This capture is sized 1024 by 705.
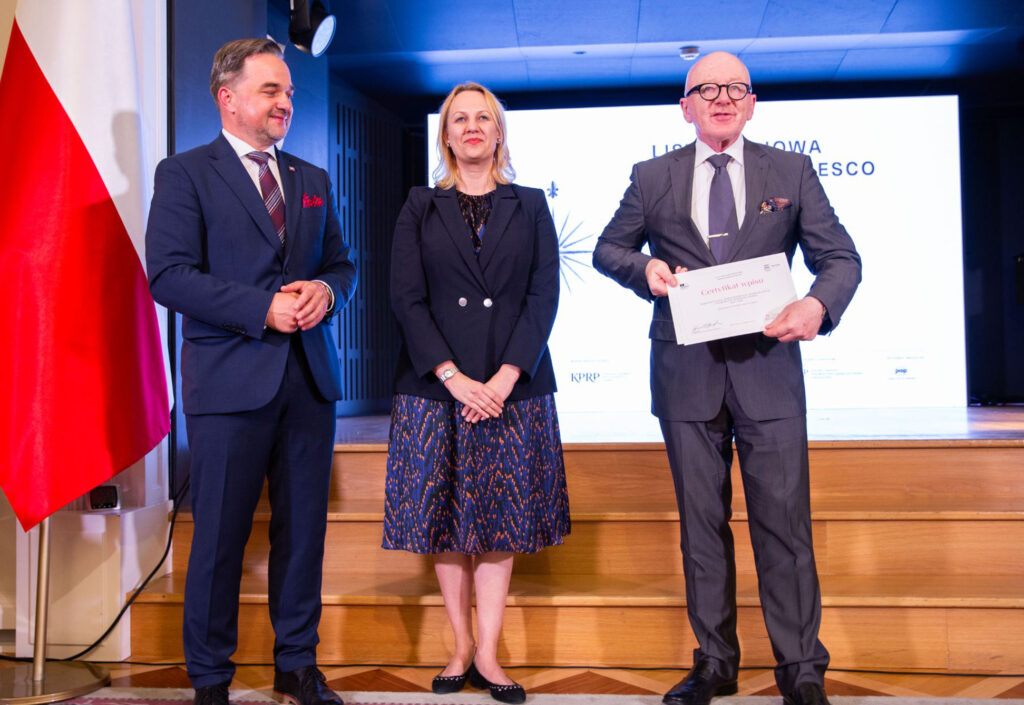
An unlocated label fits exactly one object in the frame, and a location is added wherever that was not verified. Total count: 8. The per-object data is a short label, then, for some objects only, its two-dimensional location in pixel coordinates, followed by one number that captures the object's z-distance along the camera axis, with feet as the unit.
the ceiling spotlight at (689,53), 19.24
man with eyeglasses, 6.51
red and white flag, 7.20
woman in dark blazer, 7.04
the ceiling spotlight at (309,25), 12.01
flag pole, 7.20
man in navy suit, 6.55
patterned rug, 6.94
